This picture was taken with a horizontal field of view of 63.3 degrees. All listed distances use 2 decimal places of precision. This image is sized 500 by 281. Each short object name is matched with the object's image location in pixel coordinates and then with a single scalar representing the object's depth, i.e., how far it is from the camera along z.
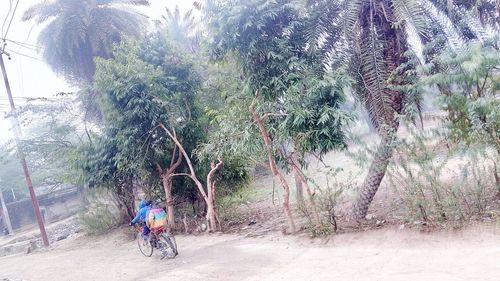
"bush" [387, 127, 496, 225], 6.52
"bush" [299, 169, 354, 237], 8.00
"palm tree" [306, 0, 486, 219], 7.45
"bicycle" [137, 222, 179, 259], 9.02
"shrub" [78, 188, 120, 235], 15.04
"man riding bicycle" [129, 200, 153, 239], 9.29
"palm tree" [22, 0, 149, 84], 15.31
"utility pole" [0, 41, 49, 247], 15.30
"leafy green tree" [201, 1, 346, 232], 7.72
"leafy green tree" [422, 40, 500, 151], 6.08
